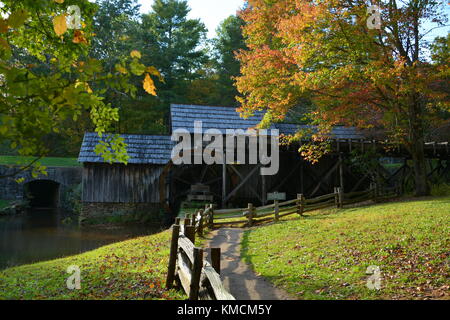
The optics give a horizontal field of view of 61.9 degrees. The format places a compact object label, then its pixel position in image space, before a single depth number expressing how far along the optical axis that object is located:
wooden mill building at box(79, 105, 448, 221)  21.58
